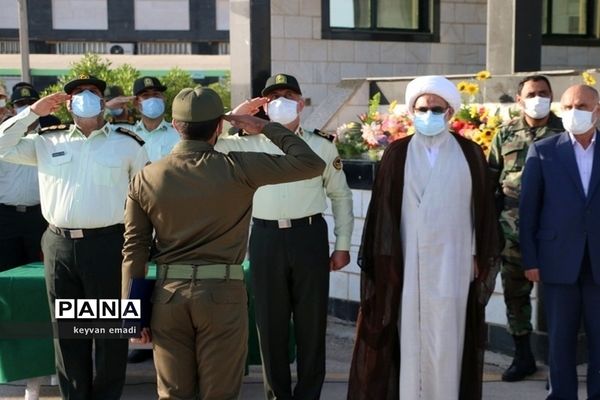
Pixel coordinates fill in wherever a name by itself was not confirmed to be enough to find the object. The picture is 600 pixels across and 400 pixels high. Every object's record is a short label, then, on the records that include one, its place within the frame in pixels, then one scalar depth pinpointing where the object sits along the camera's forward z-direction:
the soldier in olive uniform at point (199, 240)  3.38
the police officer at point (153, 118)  6.13
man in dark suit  4.42
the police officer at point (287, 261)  4.49
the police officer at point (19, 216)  5.74
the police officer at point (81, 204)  4.39
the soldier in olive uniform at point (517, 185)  5.12
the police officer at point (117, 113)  6.32
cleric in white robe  4.21
